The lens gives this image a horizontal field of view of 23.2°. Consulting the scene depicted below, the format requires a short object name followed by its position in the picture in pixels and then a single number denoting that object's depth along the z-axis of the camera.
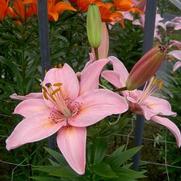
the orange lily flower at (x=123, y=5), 1.28
